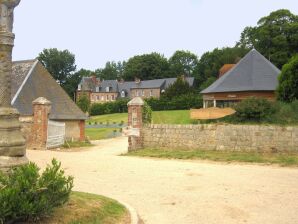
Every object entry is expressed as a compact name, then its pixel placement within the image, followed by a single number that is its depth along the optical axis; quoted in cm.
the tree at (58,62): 7375
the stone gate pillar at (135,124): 1633
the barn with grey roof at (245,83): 2588
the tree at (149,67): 8644
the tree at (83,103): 5453
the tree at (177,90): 5822
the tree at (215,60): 5941
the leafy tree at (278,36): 4756
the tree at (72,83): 7494
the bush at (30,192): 448
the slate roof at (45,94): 2205
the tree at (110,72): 11050
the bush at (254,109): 1561
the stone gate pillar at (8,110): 547
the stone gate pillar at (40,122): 1859
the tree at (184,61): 9058
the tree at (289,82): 1664
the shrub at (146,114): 1667
